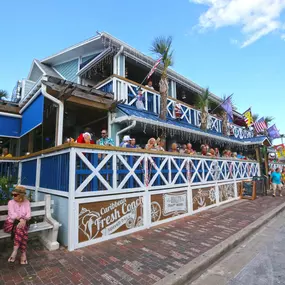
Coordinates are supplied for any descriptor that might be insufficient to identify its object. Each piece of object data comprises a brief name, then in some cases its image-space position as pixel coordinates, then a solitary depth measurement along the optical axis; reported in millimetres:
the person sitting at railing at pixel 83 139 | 4554
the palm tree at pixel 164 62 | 8766
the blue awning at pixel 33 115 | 6097
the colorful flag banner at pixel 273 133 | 17905
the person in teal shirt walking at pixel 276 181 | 11328
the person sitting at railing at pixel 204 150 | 8352
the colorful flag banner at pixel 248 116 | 16828
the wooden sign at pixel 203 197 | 6594
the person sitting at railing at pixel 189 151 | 7083
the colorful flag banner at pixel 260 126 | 16656
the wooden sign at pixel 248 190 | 9703
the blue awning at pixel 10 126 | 7943
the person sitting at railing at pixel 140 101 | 8422
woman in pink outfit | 3006
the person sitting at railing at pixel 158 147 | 6055
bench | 3428
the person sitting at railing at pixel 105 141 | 5488
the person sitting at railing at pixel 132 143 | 5527
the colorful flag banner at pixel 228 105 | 13023
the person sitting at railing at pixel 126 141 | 5434
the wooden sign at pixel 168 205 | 5113
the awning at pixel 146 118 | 6865
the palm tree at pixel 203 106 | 11750
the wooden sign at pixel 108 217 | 3707
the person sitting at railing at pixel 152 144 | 5826
